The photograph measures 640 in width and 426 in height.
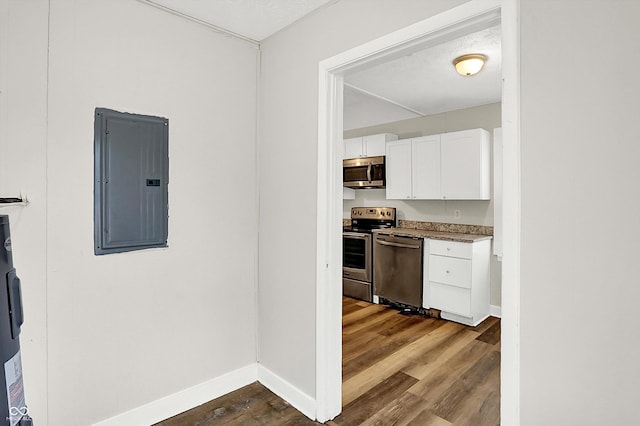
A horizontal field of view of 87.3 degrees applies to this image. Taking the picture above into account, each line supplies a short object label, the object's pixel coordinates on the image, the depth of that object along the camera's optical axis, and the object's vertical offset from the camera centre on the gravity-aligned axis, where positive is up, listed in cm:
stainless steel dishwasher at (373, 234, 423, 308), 403 -70
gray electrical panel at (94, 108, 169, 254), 184 +18
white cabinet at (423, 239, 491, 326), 368 -77
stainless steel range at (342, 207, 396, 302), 455 -57
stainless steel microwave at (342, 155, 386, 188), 474 +59
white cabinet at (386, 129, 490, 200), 381 +56
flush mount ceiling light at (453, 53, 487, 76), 264 +120
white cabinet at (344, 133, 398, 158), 471 +99
